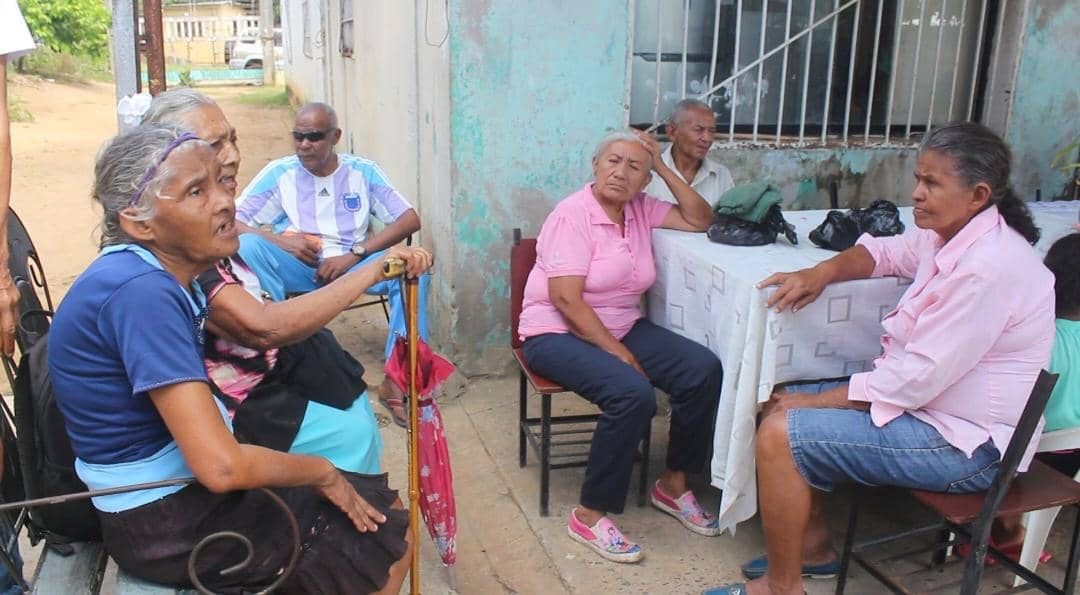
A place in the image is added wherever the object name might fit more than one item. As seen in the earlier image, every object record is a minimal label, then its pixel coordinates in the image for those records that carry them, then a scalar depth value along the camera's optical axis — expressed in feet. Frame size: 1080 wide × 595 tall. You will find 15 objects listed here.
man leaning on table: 12.16
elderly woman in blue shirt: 5.19
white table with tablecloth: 8.73
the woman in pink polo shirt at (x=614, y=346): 9.59
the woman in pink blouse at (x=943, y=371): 7.25
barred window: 14.12
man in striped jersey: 13.10
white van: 107.34
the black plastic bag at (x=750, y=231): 10.11
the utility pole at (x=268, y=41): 81.13
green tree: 67.05
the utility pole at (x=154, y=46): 14.29
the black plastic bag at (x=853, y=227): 10.11
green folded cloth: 10.00
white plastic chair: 8.14
